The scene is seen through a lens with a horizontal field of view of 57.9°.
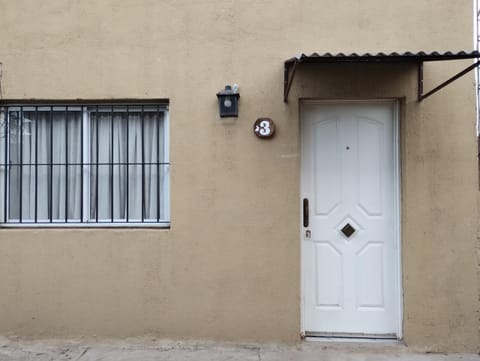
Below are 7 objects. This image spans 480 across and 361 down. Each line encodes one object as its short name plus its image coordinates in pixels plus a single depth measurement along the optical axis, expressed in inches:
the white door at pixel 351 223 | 168.7
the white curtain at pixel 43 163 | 175.0
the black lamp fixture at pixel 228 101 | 165.2
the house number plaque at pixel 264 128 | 164.6
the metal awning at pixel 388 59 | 137.3
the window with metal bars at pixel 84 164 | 173.5
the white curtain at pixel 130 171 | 173.5
